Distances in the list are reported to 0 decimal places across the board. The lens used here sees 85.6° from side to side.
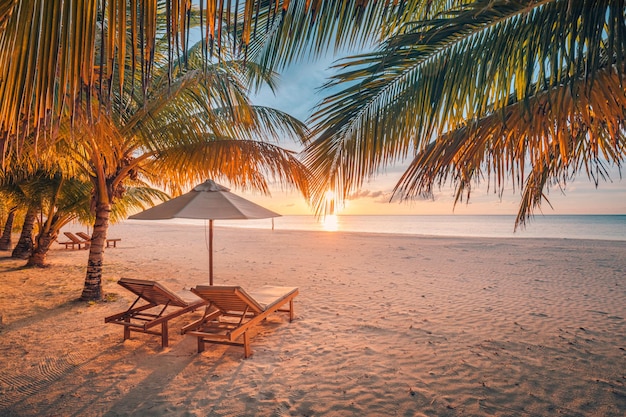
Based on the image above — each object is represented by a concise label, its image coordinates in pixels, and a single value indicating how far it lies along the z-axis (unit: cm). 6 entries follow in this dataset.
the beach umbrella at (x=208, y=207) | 482
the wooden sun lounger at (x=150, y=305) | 403
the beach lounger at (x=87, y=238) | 1412
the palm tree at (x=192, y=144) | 479
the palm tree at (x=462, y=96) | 174
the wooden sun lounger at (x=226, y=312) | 368
